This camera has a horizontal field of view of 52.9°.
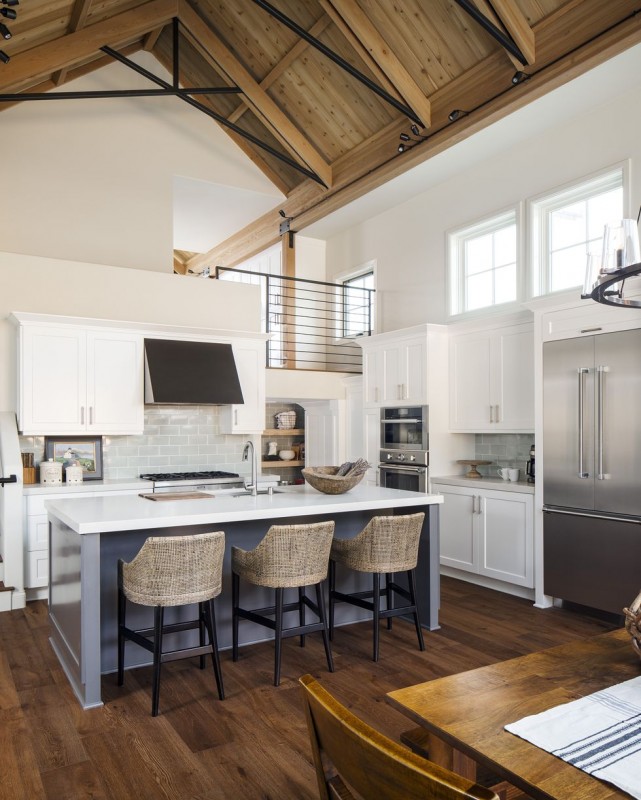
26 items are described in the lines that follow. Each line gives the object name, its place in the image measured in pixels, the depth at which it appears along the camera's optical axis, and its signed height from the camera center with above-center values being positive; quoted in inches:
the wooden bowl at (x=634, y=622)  68.0 -21.8
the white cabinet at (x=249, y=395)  266.2 +9.2
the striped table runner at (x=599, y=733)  51.6 -28.3
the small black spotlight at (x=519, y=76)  209.6 +111.1
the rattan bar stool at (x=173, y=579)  125.3 -32.2
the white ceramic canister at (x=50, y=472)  226.4 -19.4
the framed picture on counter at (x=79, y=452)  237.8 -13.0
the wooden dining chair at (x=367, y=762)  38.5 -22.1
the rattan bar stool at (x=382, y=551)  151.9 -32.2
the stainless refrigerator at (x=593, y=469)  173.6 -14.7
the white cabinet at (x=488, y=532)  206.2 -39.4
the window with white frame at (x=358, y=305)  329.1 +59.6
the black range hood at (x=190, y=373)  239.0 +16.8
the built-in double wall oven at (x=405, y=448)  249.6 -12.4
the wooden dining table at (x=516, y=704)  51.4 -29.0
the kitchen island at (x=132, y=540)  129.1 -29.2
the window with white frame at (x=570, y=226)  217.5 +68.2
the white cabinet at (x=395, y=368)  253.6 +20.3
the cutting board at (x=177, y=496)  166.9 -21.1
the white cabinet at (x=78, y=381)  223.9 +13.1
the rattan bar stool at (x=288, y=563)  138.2 -32.1
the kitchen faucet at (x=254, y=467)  170.4 -13.4
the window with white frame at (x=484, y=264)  255.0 +63.4
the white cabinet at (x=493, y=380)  220.5 +13.5
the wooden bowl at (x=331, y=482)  166.9 -16.8
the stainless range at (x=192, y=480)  235.9 -23.7
